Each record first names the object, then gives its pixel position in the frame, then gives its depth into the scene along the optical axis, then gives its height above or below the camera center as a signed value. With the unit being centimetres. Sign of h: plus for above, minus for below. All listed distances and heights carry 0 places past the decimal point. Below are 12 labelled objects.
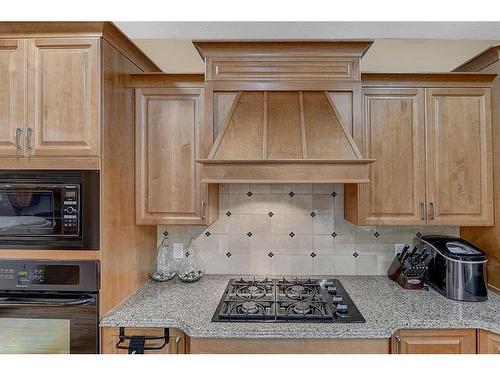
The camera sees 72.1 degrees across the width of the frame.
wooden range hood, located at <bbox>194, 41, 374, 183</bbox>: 192 +56
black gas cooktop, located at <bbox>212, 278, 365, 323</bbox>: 178 -63
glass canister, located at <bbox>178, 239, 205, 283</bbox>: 238 -52
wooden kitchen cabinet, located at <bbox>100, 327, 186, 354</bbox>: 177 -76
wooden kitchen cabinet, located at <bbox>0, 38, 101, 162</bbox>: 175 +50
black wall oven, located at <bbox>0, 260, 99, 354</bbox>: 173 -57
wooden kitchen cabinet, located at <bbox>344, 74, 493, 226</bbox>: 214 +24
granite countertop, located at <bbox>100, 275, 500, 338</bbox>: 168 -64
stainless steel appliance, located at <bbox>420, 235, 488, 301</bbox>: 198 -47
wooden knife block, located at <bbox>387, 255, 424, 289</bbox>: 219 -56
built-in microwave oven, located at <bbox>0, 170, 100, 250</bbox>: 174 -8
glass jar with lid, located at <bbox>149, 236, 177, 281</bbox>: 238 -51
